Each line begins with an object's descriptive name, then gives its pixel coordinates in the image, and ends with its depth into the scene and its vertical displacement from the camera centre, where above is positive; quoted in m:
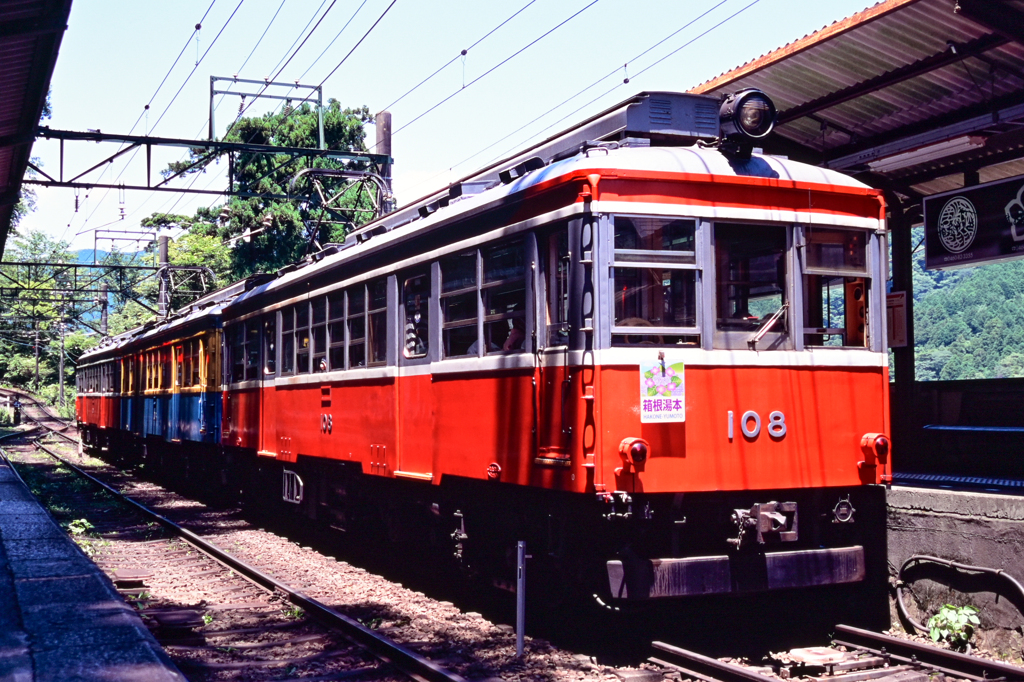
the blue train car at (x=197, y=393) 16.38 +0.03
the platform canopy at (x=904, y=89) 8.24 +2.60
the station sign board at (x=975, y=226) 9.02 +1.39
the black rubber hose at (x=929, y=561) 6.69 -1.22
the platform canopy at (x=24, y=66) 9.62 +3.34
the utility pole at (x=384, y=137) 18.84 +4.56
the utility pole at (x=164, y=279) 27.80 +3.02
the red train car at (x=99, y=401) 28.27 -0.17
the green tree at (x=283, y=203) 33.66 +6.27
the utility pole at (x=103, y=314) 37.61 +3.12
